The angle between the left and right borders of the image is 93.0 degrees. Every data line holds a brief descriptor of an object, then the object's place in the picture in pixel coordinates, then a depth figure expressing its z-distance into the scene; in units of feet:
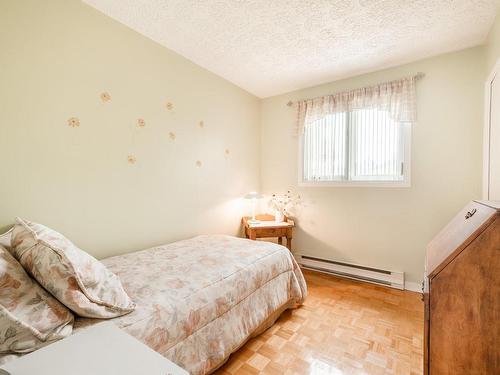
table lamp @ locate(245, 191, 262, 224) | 10.77
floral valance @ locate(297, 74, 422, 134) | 8.63
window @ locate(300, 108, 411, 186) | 9.06
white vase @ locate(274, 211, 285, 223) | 10.96
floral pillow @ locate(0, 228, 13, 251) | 3.98
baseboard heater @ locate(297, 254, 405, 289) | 9.07
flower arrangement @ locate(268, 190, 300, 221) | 11.54
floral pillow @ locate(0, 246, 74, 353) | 2.67
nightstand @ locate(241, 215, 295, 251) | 9.96
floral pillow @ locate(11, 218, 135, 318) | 3.27
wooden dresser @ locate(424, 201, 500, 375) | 3.40
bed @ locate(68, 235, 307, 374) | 3.93
